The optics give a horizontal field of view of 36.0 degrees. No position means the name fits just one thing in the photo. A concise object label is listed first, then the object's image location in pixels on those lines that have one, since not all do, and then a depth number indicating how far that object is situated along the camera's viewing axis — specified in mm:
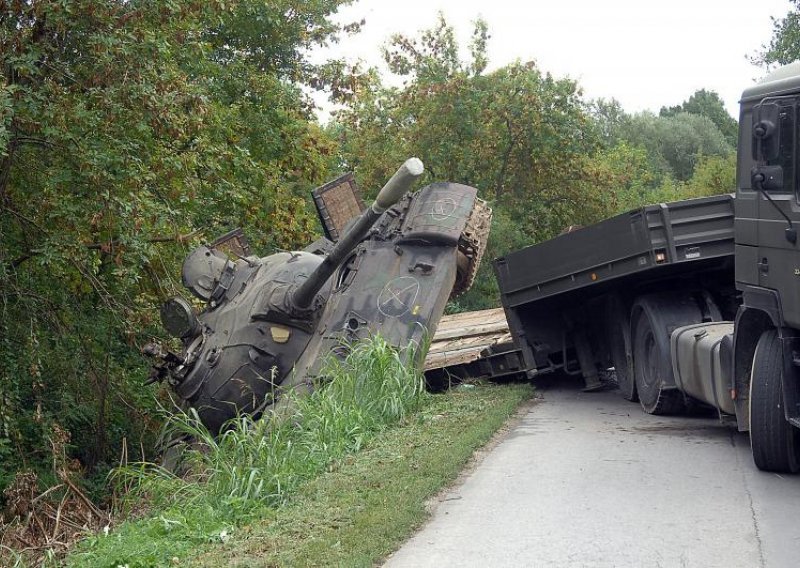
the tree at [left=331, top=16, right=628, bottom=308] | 31016
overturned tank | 13688
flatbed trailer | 11688
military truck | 8633
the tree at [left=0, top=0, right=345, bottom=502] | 13711
